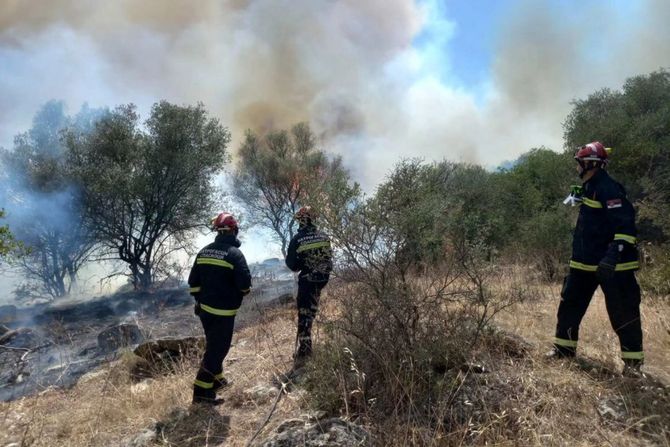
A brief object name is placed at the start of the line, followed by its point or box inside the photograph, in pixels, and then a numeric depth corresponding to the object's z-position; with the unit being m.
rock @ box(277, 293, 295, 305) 9.41
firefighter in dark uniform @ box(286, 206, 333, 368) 4.31
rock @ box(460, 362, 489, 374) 3.04
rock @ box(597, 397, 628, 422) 2.57
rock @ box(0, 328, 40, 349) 8.48
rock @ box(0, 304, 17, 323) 11.98
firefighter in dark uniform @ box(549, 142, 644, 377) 3.20
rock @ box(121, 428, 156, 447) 3.15
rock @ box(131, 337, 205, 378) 5.45
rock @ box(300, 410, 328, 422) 2.80
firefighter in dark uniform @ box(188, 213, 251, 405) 4.14
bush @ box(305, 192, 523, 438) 2.95
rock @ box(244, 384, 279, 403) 3.74
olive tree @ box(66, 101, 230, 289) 14.49
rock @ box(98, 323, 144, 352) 7.22
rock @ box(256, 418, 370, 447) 2.53
